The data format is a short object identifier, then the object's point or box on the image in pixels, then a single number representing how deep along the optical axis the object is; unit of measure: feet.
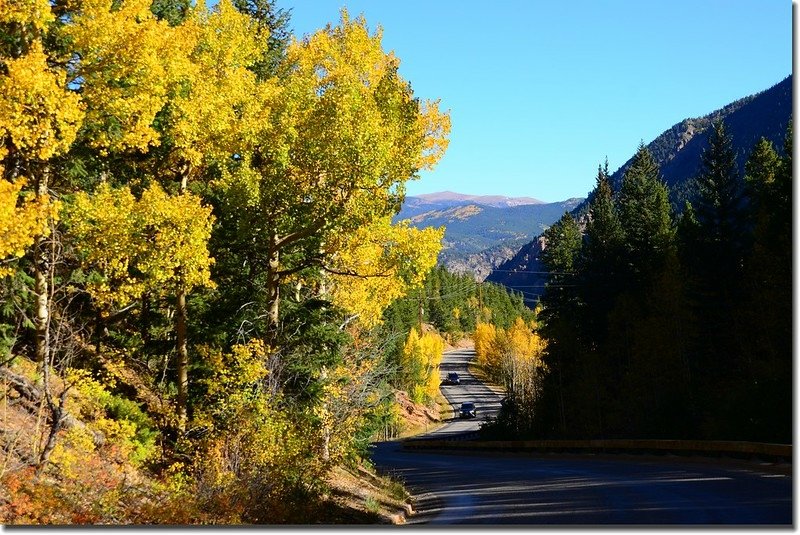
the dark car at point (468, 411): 291.17
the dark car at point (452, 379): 411.54
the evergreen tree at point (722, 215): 122.01
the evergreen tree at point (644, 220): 142.00
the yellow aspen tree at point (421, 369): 304.30
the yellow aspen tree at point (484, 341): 433.89
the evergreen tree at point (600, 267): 154.40
